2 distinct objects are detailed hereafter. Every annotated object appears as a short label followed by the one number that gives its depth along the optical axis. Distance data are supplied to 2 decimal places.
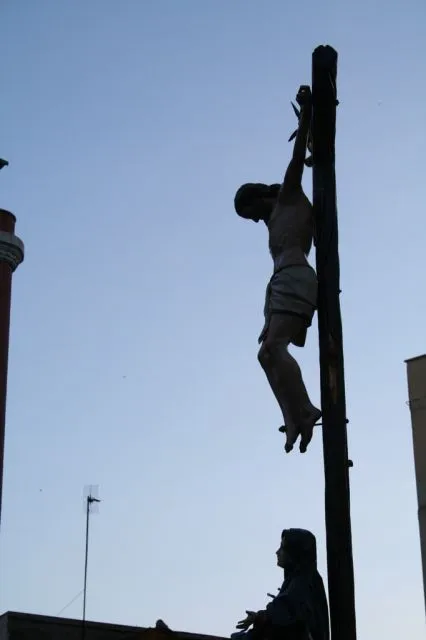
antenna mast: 19.22
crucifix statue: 6.79
